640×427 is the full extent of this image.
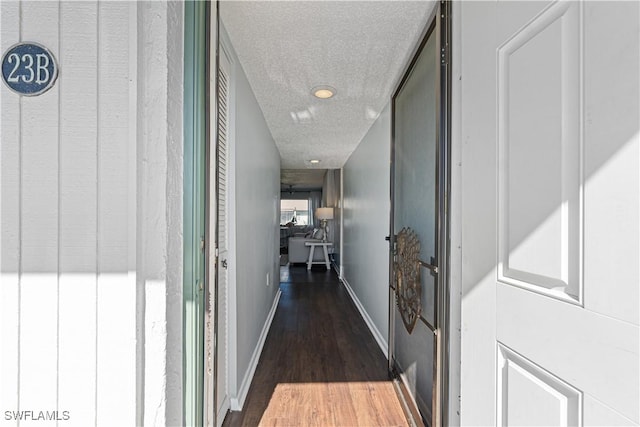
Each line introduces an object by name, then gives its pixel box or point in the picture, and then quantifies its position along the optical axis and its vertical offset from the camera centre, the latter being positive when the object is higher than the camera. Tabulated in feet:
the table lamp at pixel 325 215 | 24.52 -0.08
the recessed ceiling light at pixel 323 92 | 7.32 +3.07
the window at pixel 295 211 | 43.60 +0.42
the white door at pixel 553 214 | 1.78 +0.01
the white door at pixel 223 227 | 5.38 -0.25
